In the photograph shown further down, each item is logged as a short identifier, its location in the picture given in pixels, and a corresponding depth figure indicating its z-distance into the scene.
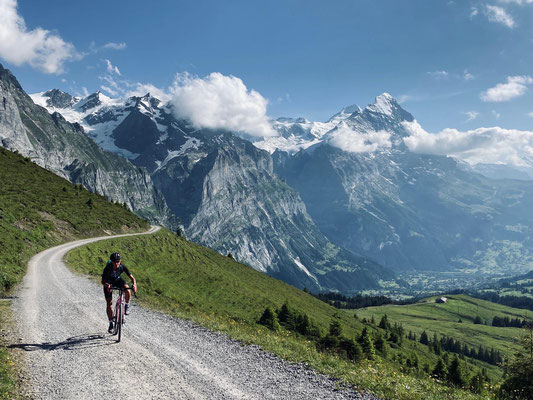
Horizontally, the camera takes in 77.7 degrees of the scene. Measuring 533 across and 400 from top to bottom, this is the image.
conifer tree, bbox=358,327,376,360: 58.72
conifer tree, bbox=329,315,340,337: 58.98
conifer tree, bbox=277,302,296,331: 59.12
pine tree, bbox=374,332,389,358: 83.74
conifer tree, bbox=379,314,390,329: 156.62
